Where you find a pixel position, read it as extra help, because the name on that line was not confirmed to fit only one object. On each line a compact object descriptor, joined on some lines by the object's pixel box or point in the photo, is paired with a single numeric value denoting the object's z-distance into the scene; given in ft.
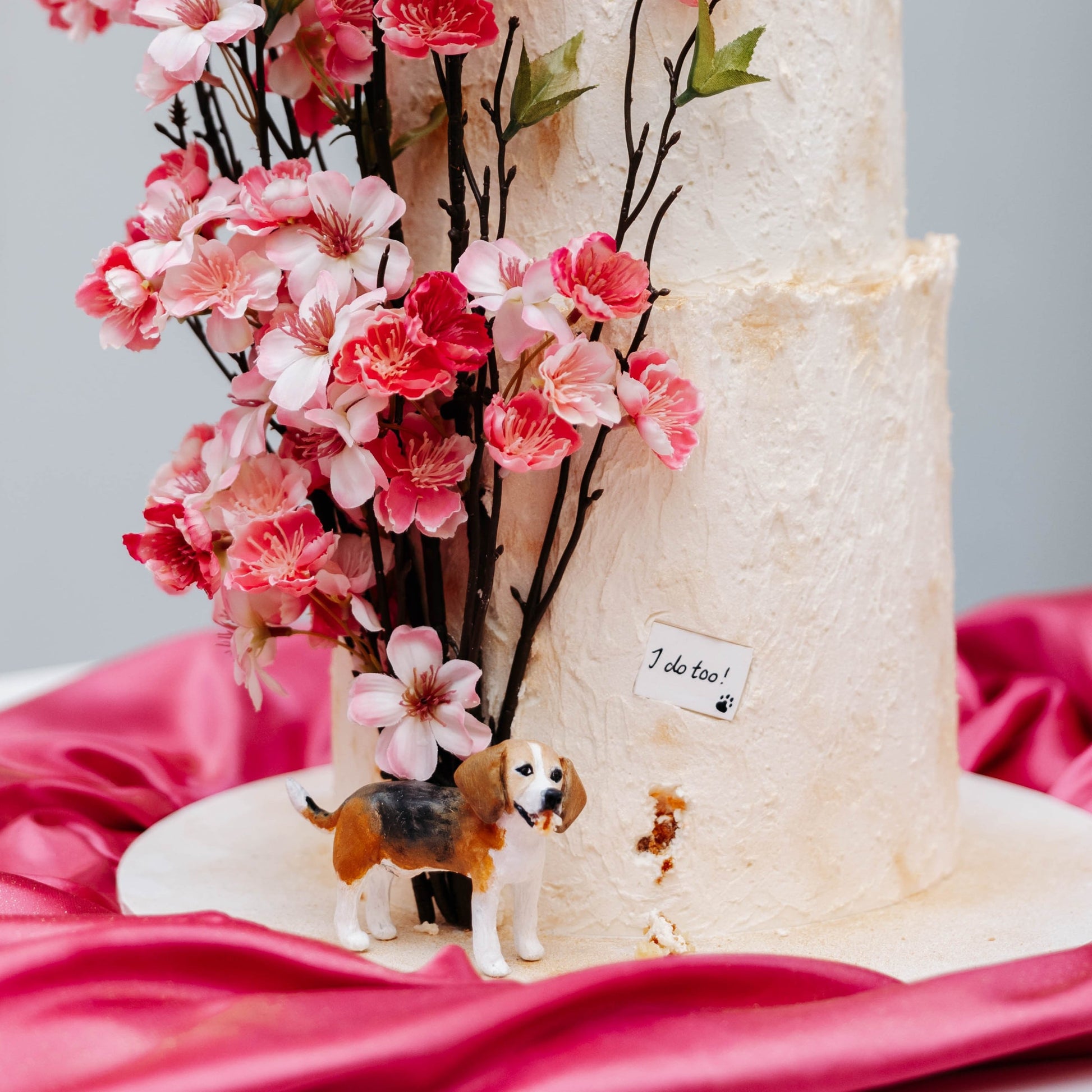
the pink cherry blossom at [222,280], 2.24
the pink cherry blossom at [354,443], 2.21
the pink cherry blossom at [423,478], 2.26
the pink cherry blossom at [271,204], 2.23
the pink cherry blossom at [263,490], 2.30
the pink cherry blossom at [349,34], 2.24
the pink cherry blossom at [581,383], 2.21
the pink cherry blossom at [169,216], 2.26
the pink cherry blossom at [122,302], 2.27
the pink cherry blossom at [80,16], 2.41
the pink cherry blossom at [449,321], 2.19
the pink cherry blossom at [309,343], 2.18
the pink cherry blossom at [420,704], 2.32
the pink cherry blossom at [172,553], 2.33
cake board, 2.40
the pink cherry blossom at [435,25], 2.18
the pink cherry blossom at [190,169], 2.38
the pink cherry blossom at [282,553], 2.23
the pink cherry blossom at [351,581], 2.35
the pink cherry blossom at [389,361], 2.15
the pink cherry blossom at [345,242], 2.24
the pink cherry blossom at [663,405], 2.27
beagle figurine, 2.23
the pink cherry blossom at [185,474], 2.40
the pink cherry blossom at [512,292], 2.22
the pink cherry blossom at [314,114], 2.49
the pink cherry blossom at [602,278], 2.19
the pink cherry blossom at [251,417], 2.29
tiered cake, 2.38
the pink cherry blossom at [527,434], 2.20
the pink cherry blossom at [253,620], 2.37
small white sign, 2.42
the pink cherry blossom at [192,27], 2.21
